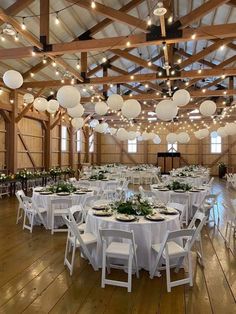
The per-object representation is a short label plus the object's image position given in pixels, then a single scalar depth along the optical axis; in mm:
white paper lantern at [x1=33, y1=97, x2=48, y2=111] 7605
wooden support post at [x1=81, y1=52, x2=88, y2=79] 9578
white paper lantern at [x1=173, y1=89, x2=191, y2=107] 6344
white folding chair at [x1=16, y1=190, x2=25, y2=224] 6098
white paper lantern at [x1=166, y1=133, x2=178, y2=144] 14320
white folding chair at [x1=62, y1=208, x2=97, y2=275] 3746
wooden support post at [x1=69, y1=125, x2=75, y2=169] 17984
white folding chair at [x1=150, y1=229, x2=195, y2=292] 3360
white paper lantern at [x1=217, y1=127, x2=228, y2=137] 10969
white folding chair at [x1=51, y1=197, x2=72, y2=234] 5711
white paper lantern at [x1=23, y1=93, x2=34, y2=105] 9820
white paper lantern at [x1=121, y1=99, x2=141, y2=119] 6258
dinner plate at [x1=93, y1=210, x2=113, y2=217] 4215
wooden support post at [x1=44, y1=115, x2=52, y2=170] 15008
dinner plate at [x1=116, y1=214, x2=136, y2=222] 3946
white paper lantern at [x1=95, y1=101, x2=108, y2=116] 7453
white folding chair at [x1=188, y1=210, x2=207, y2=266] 4214
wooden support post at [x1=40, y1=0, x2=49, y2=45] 6604
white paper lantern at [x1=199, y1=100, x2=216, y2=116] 7098
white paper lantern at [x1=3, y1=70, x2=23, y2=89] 5691
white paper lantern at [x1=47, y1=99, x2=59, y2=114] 8039
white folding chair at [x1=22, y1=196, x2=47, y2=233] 5922
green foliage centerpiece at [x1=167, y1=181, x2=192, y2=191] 7336
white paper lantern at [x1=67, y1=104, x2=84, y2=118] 7293
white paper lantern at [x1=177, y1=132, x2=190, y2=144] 14109
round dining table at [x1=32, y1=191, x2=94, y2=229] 6102
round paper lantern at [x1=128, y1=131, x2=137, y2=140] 13359
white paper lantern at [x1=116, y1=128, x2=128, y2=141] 12938
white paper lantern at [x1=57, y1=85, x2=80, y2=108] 5391
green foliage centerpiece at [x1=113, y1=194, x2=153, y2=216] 4270
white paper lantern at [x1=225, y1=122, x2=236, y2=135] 10258
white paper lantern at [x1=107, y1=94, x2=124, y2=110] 6961
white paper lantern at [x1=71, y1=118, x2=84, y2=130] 10367
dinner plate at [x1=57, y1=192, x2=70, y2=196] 6430
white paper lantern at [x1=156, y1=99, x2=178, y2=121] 5840
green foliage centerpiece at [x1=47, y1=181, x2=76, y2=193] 6699
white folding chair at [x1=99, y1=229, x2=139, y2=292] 3322
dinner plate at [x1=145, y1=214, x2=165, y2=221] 3980
